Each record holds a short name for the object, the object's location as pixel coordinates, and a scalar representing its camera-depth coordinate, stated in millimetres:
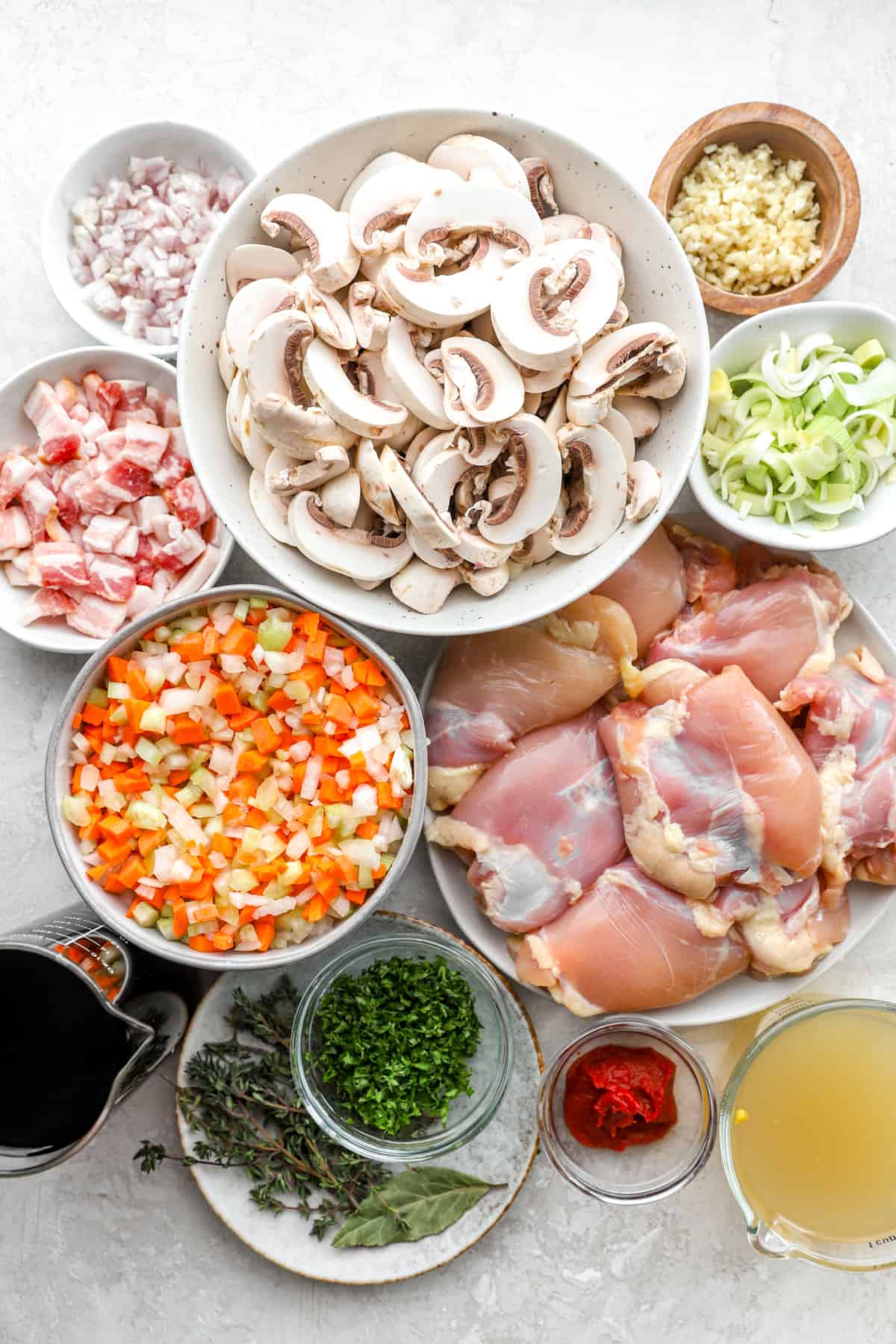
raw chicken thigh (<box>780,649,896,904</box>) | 693
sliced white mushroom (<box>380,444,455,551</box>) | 611
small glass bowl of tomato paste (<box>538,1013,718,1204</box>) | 691
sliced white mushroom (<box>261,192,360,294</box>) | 611
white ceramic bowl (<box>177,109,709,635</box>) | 624
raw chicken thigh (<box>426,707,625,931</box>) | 702
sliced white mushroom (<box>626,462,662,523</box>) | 626
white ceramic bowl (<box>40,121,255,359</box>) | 694
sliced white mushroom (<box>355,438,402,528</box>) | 615
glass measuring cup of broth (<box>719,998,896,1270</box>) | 690
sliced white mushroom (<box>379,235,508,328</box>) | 604
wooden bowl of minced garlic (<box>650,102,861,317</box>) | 687
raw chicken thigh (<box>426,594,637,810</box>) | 701
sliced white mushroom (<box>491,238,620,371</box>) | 601
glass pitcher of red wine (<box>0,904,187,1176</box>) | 632
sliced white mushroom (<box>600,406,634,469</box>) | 632
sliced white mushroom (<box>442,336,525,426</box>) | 605
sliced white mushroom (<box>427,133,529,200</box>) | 621
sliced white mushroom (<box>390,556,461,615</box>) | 636
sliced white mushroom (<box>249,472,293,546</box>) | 634
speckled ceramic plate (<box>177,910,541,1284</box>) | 709
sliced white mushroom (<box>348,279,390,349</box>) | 609
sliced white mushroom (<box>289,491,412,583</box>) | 625
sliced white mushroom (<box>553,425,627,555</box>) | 621
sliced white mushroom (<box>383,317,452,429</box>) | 610
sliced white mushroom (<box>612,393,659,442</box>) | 640
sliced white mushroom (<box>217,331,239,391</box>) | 628
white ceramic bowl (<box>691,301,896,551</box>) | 681
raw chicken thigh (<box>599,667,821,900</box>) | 684
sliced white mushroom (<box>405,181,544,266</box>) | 608
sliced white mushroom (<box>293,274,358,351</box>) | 607
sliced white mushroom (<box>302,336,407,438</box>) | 605
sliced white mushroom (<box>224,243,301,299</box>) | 625
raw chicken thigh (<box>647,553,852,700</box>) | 700
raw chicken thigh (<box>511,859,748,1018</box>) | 696
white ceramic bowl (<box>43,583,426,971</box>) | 639
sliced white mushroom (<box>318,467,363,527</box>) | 620
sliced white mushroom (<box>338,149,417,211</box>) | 626
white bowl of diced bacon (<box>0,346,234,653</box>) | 690
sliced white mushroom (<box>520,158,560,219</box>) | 633
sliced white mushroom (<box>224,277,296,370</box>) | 617
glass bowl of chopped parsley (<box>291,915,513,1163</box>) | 688
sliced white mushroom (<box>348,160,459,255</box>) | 613
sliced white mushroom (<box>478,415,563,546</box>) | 611
